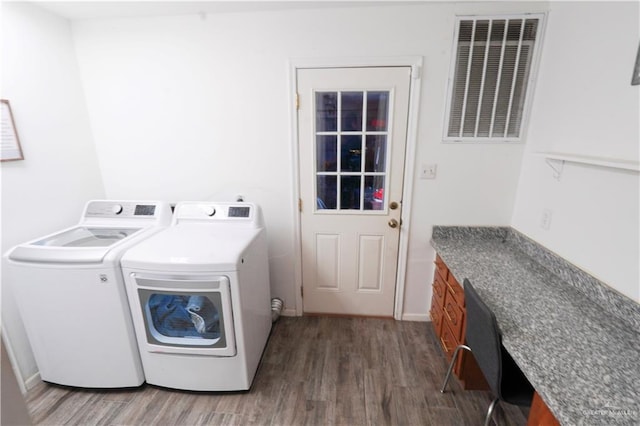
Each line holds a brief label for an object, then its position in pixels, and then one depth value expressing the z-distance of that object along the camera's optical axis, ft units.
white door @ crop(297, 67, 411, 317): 6.80
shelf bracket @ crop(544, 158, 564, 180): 5.60
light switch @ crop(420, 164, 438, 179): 7.09
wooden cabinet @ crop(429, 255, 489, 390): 5.68
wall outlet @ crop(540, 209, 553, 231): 5.89
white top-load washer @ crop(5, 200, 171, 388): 5.24
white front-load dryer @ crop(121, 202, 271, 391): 5.16
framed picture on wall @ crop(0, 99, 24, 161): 5.63
